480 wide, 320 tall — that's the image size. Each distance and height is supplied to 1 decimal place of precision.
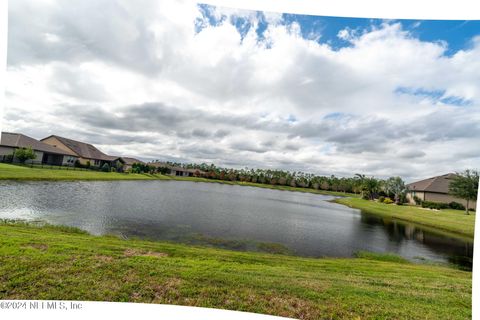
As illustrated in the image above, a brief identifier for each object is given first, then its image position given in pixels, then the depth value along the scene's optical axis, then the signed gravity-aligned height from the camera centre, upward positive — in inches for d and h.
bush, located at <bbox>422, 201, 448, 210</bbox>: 867.2 -12.0
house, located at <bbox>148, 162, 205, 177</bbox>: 2015.5 -0.9
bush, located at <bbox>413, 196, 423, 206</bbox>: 971.3 -2.8
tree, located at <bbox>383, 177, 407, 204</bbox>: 796.0 +29.5
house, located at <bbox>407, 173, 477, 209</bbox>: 820.5 +34.0
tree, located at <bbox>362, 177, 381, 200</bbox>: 917.1 +25.3
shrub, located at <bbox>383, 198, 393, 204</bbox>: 924.0 -18.1
